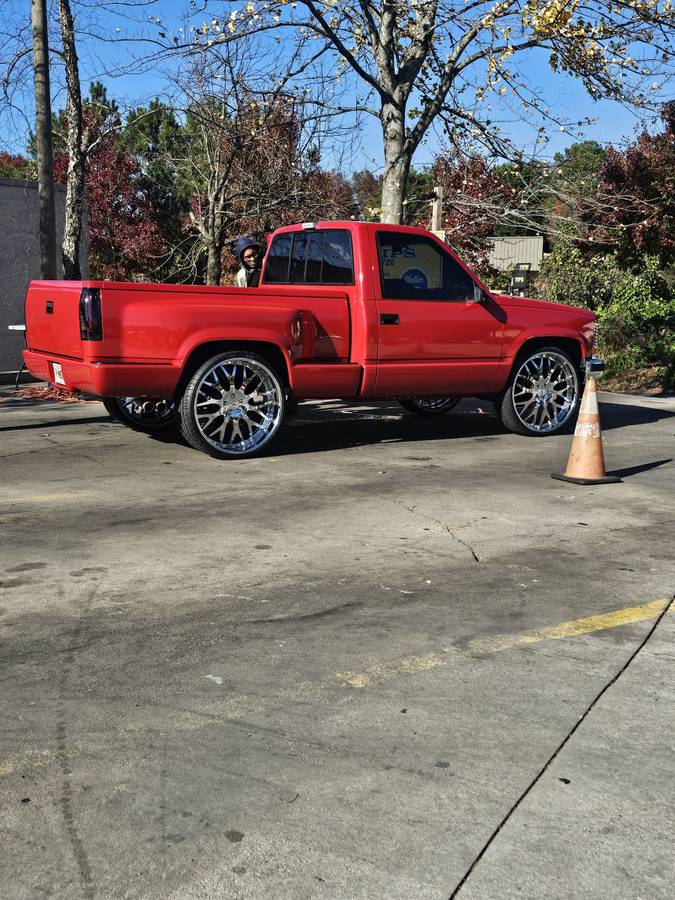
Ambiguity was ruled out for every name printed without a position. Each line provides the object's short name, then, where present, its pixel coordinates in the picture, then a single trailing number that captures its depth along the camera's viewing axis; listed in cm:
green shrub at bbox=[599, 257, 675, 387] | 1675
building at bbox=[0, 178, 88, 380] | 1594
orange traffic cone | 771
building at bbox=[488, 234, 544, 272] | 5544
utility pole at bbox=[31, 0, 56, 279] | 1353
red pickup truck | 783
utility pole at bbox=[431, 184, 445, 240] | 1384
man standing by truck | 1071
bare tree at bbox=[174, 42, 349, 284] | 1563
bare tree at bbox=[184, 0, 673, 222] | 1260
